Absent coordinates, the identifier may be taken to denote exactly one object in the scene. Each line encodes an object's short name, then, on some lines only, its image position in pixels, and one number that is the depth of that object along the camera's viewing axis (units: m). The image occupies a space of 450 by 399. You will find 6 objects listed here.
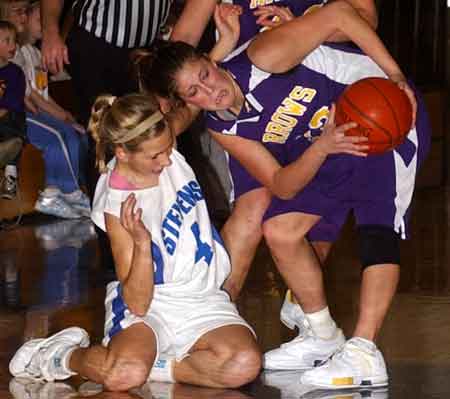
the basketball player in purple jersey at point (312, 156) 6.83
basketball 6.64
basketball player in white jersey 6.75
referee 9.23
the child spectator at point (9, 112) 12.04
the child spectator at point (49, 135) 12.63
